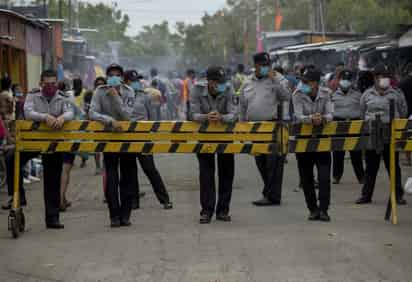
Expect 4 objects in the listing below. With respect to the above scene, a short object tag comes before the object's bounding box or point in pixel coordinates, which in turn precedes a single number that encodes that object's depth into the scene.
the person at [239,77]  26.92
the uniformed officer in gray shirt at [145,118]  12.88
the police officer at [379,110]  12.66
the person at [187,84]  31.02
